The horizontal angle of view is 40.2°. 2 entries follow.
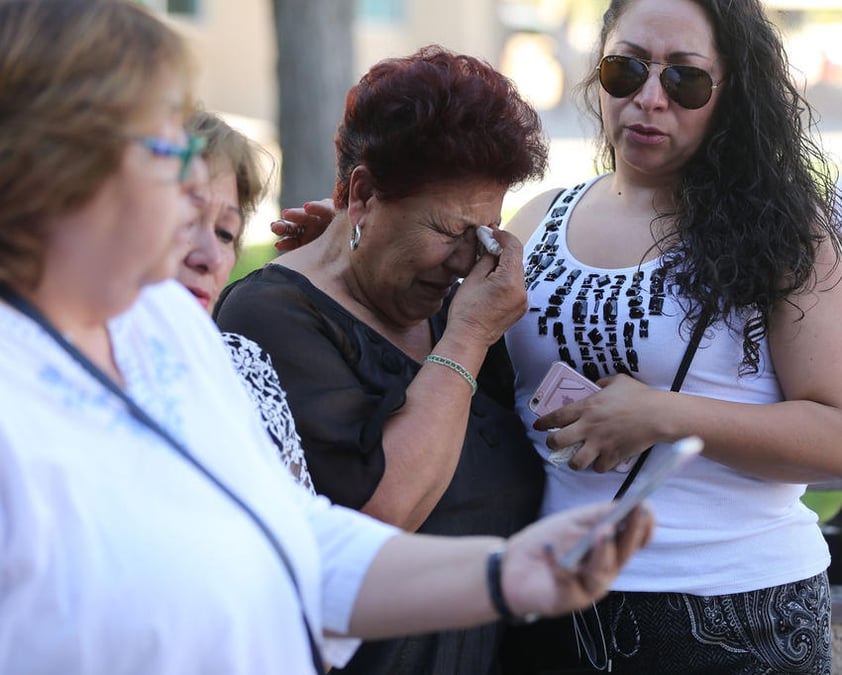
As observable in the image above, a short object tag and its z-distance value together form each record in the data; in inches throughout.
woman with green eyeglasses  52.0
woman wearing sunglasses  93.4
